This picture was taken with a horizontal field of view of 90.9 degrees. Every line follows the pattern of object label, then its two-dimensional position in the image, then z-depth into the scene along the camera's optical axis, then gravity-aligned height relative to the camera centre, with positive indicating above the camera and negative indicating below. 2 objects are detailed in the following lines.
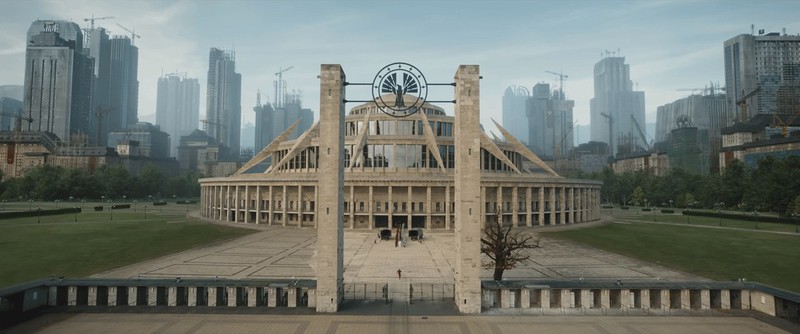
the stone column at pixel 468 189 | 24.31 -0.14
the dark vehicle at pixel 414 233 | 57.68 -6.83
